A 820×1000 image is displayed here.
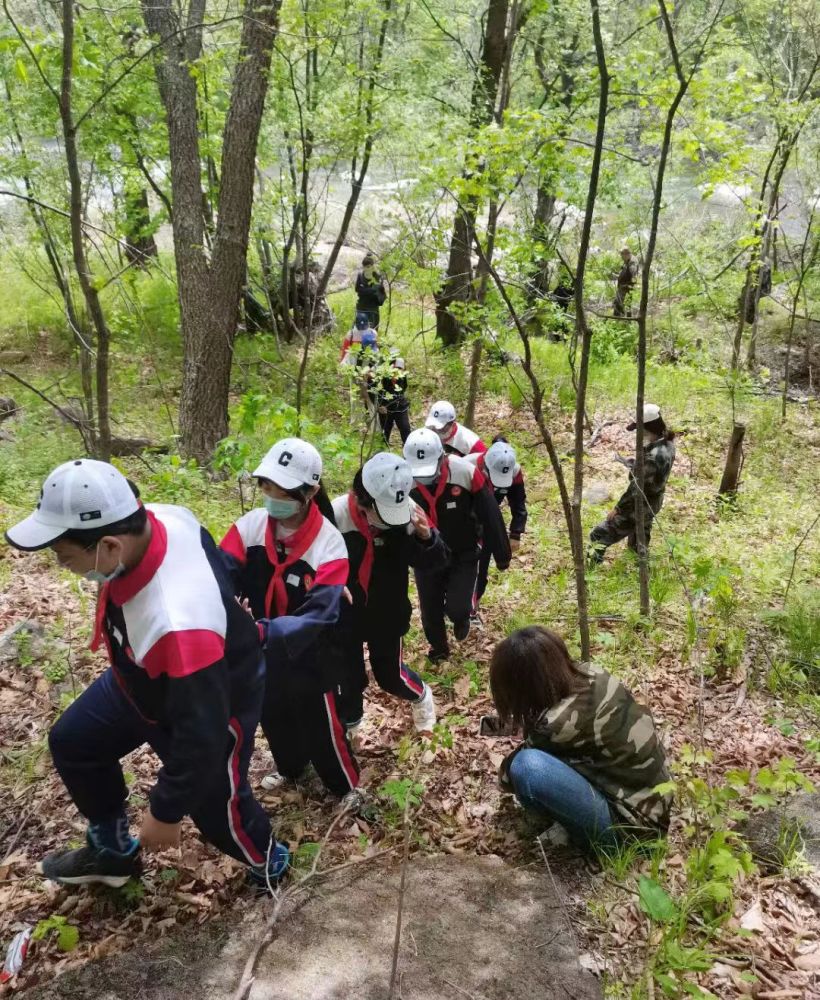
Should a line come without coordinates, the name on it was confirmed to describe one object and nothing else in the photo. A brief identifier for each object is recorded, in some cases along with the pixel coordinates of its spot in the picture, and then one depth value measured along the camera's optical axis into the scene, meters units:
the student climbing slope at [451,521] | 4.62
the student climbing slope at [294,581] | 2.94
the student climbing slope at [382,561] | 3.41
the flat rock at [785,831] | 3.01
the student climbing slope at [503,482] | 5.49
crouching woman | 2.99
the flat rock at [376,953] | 2.41
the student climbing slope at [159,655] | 2.09
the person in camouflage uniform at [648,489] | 6.29
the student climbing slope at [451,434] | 5.64
